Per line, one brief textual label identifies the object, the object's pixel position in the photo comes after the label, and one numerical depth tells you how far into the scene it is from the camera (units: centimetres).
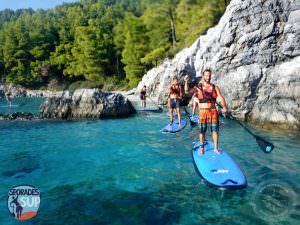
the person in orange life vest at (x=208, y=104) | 884
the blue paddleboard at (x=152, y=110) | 2522
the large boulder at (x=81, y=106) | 2247
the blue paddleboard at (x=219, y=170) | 718
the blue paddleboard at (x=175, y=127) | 1493
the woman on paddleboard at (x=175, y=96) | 1502
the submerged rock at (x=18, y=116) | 2270
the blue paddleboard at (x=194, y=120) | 1588
